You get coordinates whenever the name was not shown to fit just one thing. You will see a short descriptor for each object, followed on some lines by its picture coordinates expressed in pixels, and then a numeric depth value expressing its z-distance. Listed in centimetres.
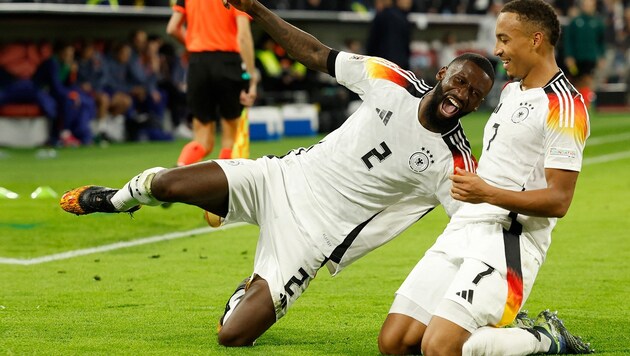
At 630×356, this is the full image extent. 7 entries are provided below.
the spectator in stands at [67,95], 1927
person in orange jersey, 1152
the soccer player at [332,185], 588
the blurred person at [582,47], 2345
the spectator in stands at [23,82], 1909
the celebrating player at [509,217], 521
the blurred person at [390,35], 1938
